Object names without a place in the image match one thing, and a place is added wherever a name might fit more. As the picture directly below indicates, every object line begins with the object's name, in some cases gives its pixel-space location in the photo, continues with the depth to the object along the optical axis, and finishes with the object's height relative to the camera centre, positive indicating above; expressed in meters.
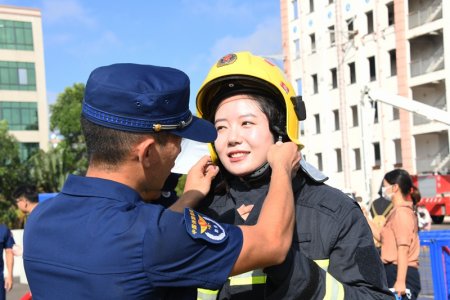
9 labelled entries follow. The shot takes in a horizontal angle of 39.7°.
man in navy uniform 1.79 -0.20
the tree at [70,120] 38.34 +2.69
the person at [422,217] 7.61 -1.31
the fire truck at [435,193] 25.34 -2.18
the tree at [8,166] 34.03 -0.12
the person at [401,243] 5.91 -0.98
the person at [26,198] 8.43 -0.48
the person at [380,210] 7.57 -0.89
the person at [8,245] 8.14 -1.07
